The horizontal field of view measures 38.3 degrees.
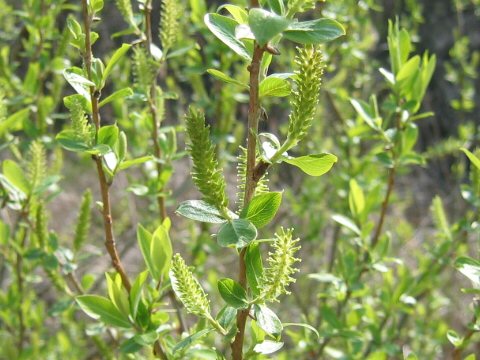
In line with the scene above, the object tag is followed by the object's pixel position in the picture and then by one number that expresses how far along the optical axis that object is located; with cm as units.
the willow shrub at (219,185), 25
